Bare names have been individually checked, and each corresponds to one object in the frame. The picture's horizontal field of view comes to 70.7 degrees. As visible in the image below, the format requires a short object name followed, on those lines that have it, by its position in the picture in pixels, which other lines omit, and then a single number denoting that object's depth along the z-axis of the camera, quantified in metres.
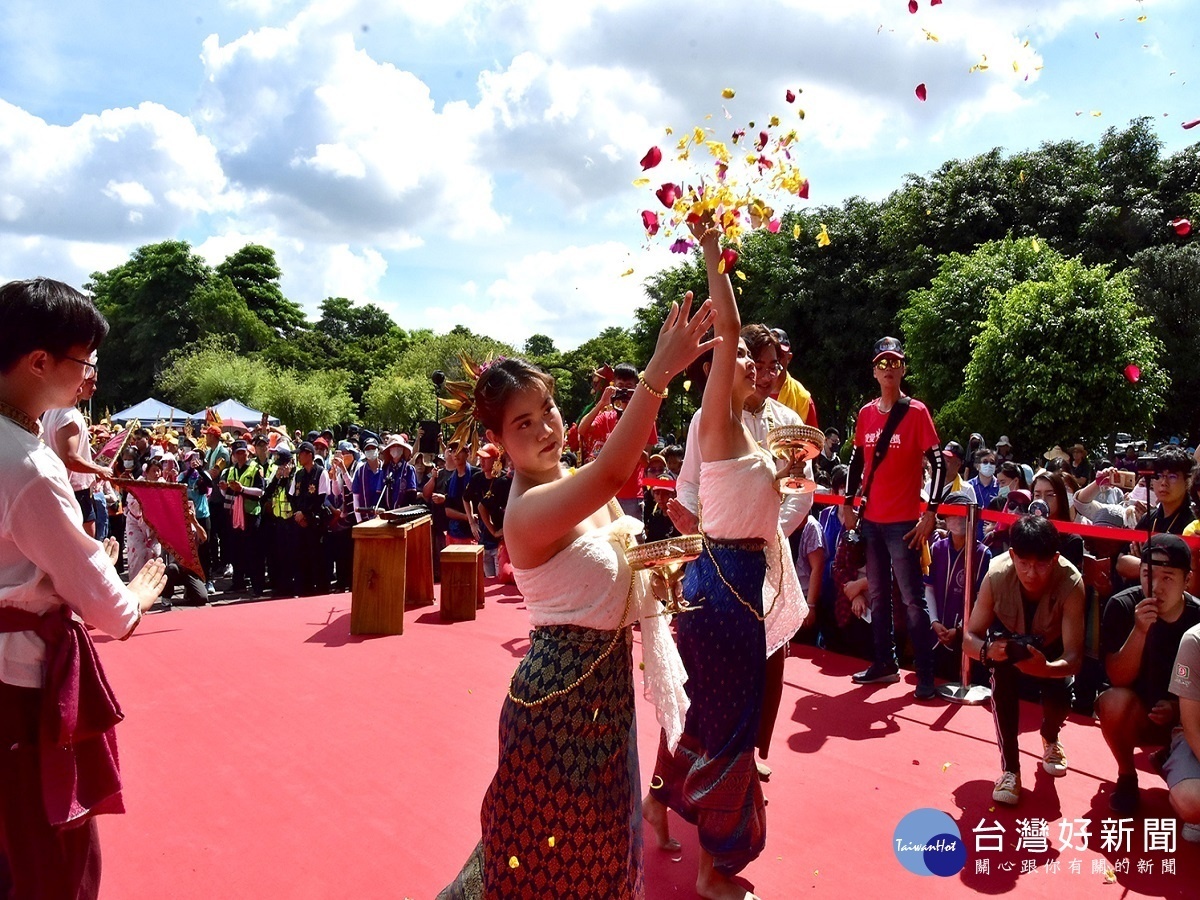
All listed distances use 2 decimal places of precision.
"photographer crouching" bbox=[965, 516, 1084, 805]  3.76
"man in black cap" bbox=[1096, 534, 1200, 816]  3.62
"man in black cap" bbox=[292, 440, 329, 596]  9.89
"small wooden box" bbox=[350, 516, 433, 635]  6.43
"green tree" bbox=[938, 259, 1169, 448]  13.41
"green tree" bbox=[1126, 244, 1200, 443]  17.50
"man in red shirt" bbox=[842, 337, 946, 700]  5.18
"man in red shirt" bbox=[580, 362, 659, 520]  5.75
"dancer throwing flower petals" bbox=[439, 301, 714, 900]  2.10
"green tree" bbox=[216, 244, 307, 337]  58.78
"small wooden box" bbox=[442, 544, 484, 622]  6.92
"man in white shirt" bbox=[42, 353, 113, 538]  4.31
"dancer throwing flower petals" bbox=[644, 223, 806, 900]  2.84
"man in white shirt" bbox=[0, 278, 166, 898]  1.97
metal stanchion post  5.05
